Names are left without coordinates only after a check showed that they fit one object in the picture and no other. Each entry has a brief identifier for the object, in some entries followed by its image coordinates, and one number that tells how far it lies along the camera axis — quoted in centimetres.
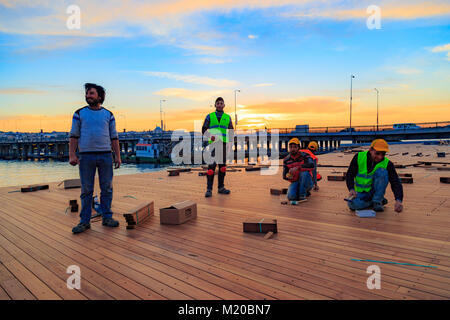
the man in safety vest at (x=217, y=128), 718
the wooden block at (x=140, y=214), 452
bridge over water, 4653
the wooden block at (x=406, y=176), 970
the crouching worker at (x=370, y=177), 516
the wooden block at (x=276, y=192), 734
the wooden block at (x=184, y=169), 1322
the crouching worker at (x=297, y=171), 651
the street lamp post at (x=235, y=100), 7122
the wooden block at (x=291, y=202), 616
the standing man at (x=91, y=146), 436
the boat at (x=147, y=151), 7888
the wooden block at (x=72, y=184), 905
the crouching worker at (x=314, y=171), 784
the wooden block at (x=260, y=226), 418
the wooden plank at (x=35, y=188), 849
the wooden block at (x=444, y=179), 851
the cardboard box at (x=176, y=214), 475
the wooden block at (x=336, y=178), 955
